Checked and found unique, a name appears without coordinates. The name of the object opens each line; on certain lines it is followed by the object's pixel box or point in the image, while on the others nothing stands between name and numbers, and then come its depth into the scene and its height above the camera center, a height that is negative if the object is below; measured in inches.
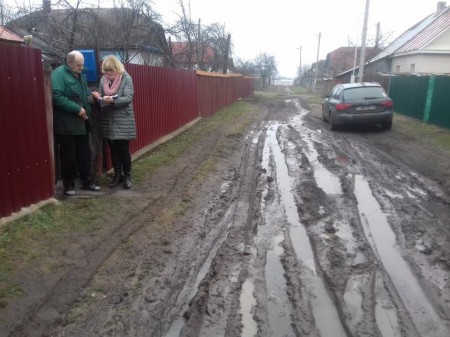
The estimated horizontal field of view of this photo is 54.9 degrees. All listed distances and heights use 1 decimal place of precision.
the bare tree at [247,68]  2160.4 +27.4
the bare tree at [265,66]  3095.5 +54.3
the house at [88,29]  471.2 +47.8
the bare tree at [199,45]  835.4 +60.7
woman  223.3 -21.7
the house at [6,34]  348.3 +26.6
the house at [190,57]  870.4 +31.0
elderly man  199.2 -22.5
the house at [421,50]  1159.0 +73.3
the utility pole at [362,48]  946.1 +57.6
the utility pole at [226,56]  1224.6 +44.7
